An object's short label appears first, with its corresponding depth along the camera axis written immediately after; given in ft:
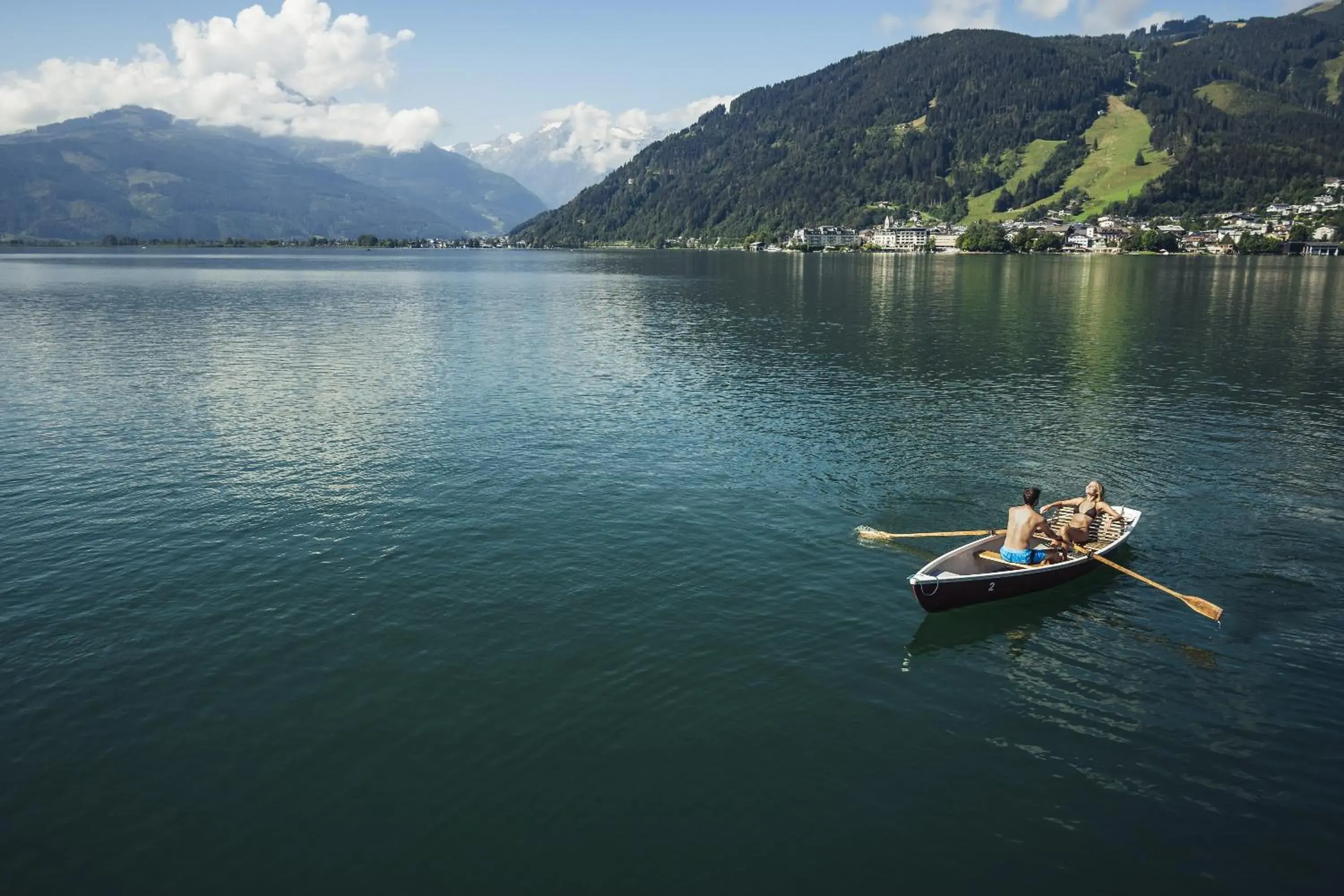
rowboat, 103.55
